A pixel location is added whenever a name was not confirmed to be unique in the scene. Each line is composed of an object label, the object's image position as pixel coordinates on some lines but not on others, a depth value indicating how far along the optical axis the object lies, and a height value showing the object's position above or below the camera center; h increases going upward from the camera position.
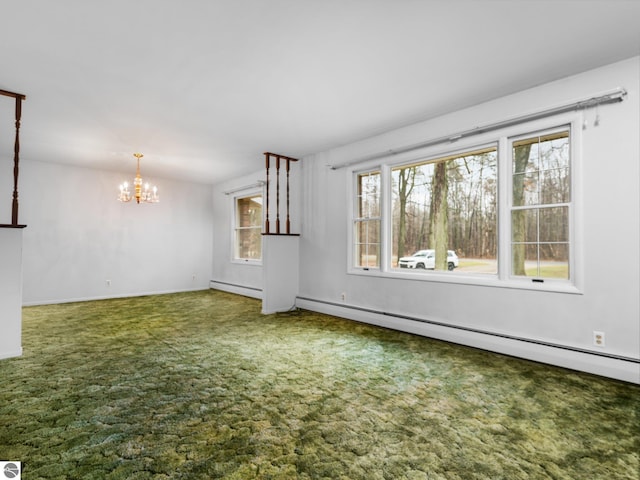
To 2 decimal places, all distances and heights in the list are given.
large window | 3.19 +0.45
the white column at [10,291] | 3.19 -0.47
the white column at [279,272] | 5.32 -0.41
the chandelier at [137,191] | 5.65 +1.01
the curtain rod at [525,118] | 2.78 +1.34
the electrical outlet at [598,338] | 2.80 -0.77
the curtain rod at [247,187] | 6.74 +1.35
